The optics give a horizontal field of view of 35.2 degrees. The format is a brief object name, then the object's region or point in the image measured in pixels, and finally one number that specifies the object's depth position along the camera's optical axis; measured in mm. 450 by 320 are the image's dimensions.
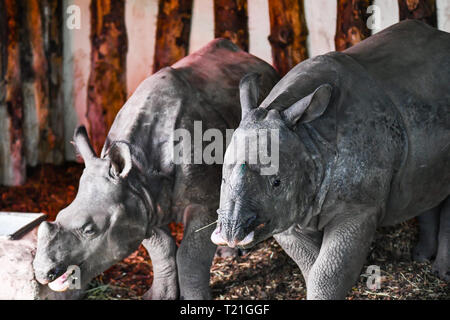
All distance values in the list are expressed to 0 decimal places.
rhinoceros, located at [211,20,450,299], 4203
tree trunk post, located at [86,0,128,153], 9078
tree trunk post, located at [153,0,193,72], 8695
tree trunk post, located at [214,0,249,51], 8320
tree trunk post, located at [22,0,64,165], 9148
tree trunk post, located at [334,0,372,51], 7203
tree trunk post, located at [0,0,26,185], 8594
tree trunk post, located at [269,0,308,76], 7867
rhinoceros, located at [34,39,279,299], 4887
